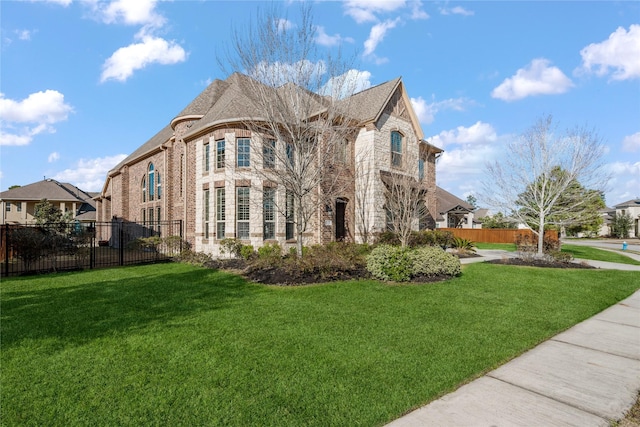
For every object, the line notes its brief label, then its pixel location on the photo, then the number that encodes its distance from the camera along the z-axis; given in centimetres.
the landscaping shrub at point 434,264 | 999
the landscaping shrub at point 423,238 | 1656
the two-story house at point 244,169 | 1489
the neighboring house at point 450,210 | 3569
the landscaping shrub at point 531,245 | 1526
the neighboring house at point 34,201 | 3806
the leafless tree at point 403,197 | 1411
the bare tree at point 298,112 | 1148
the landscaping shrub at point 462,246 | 1829
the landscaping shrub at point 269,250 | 1322
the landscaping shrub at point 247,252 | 1374
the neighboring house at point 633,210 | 4995
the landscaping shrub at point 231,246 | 1440
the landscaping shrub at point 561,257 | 1339
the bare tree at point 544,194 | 1441
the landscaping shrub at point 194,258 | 1401
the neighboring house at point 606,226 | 5875
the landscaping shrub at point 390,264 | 970
